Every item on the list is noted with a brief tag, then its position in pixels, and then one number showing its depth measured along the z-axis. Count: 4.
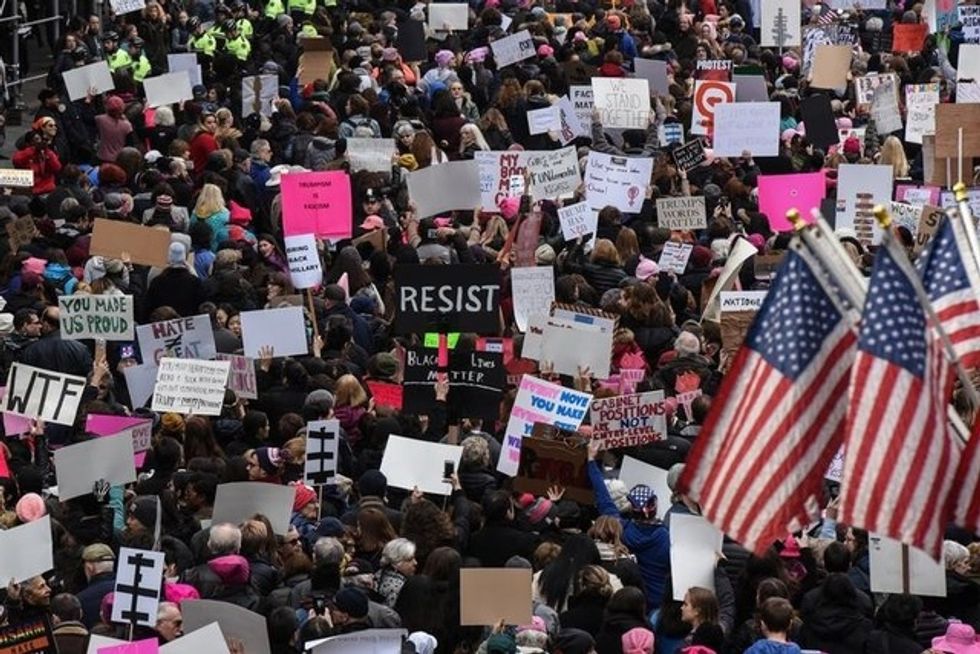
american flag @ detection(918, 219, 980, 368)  19.47
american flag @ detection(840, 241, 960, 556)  17.75
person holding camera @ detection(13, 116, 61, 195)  48.87
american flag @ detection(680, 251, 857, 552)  18.40
